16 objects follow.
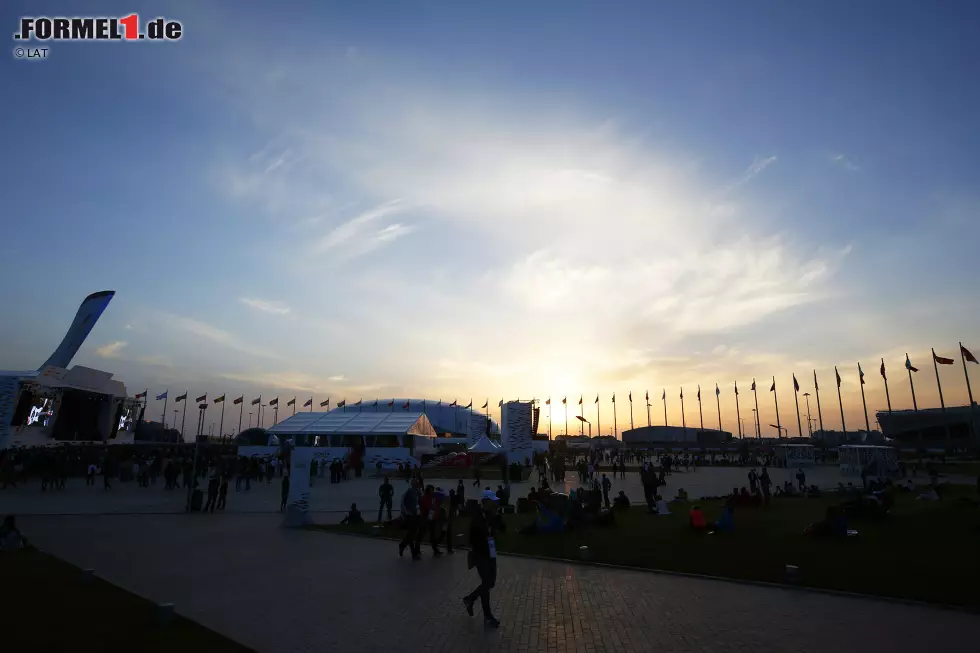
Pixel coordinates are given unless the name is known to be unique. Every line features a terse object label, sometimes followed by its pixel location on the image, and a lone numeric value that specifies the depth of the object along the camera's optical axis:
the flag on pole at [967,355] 47.44
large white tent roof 55.75
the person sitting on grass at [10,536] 12.40
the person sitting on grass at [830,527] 13.28
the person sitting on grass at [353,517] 17.89
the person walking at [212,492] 20.80
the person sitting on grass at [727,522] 14.84
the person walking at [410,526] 12.54
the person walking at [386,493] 18.52
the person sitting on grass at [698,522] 14.94
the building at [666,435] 164.38
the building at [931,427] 82.38
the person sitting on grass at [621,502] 20.89
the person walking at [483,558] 7.68
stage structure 47.91
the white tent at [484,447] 49.92
